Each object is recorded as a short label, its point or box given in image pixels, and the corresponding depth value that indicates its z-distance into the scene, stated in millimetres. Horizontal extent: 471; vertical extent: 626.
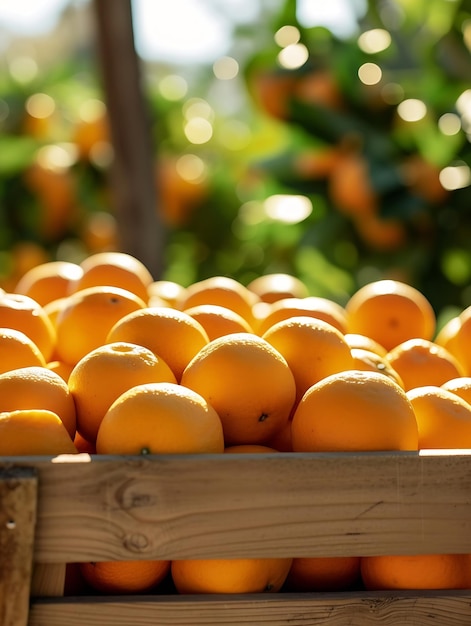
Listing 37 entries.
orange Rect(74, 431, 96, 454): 1319
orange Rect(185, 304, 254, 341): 1406
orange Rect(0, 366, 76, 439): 1280
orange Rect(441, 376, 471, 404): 1352
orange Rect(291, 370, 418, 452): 1248
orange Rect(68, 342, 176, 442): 1293
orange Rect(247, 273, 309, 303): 1629
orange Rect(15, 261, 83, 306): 1588
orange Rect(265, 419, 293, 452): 1334
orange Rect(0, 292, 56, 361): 1413
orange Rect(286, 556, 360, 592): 1257
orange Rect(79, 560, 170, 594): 1228
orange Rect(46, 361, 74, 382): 1404
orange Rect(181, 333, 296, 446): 1291
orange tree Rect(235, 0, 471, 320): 2526
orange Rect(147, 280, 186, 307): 1556
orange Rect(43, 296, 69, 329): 1499
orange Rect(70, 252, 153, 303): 1506
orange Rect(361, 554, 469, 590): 1245
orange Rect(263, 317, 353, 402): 1347
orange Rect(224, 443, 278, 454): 1282
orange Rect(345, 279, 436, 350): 1519
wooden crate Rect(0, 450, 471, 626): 1199
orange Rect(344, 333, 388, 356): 1418
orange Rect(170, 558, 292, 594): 1228
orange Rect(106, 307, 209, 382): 1349
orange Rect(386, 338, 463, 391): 1401
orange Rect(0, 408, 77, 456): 1240
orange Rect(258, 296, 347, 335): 1462
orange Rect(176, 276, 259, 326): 1494
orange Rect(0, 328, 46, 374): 1342
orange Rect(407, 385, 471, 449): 1290
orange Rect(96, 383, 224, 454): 1228
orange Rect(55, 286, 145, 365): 1405
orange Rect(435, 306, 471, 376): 1468
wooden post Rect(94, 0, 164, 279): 2389
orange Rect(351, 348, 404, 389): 1362
